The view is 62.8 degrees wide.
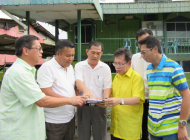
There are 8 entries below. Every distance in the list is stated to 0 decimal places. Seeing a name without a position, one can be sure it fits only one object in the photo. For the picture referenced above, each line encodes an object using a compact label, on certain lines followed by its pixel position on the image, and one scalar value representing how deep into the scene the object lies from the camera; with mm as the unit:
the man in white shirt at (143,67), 2641
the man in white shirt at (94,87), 2596
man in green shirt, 1716
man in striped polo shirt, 1816
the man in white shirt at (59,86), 2252
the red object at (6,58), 12004
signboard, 11801
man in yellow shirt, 2279
